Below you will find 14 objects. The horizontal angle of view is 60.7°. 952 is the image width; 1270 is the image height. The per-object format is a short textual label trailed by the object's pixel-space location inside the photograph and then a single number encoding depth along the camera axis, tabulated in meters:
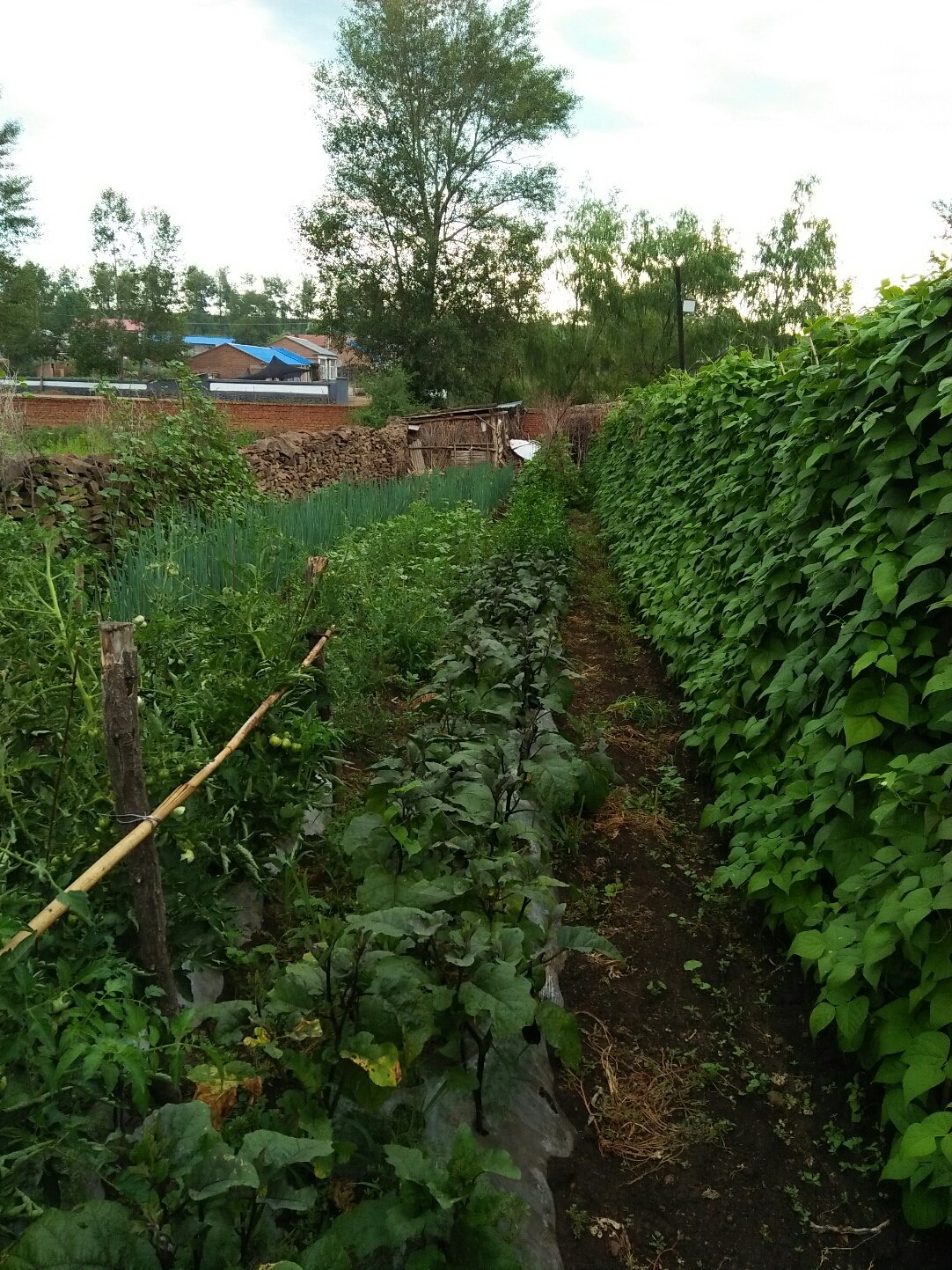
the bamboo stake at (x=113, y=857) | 1.65
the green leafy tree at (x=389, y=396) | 24.02
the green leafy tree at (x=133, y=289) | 46.75
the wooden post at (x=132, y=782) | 1.80
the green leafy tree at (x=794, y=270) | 32.00
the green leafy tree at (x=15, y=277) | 29.62
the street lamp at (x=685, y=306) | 16.84
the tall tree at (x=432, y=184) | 26.09
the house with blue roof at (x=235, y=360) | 58.72
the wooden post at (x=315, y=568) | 4.16
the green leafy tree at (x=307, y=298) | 27.94
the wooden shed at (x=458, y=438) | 15.77
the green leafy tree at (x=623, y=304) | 31.02
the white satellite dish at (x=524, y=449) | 21.44
